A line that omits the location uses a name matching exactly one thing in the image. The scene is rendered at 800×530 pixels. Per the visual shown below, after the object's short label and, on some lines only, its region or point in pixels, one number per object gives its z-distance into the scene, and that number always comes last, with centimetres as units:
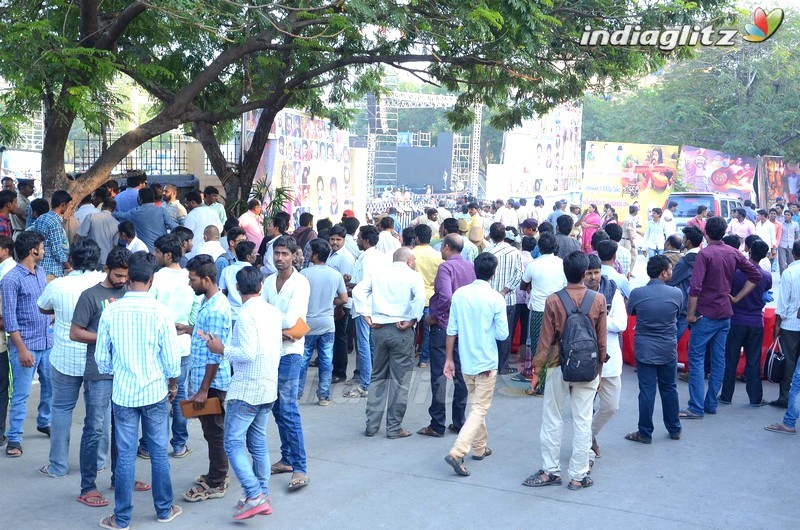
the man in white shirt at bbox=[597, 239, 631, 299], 869
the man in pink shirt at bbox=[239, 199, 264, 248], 1224
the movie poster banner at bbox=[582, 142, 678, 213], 3130
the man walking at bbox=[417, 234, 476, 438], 816
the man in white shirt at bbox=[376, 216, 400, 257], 1114
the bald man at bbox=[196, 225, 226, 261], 945
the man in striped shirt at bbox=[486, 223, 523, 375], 1038
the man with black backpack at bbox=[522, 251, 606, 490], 664
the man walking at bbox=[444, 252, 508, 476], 733
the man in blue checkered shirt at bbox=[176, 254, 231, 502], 629
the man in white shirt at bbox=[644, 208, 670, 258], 2109
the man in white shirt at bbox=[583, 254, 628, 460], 745
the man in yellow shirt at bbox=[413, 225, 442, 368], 991
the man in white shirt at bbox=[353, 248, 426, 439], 816
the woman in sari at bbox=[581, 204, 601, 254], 1750
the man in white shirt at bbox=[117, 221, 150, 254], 925
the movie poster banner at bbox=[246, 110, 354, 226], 1791
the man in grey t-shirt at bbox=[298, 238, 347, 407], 862
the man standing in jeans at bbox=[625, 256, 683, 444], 784
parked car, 2450
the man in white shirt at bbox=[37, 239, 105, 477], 665
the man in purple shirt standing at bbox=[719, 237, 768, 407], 923
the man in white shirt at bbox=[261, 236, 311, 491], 686
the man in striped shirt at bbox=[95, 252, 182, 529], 581
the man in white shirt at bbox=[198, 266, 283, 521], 602
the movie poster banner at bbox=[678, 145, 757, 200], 3388
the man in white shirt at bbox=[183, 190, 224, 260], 1203
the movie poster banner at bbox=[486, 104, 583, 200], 3903
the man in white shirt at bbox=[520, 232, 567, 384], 975
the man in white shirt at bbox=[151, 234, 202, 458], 716
